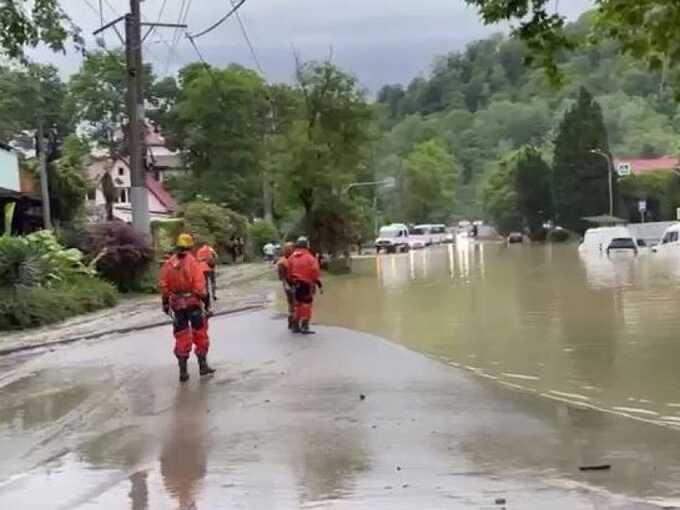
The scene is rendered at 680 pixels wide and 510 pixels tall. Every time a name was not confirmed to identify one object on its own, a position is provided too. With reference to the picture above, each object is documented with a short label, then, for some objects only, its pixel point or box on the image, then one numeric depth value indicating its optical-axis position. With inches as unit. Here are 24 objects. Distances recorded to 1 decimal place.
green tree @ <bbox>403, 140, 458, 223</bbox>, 5718.5
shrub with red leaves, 1239.5
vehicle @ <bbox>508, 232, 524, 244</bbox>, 4441.4
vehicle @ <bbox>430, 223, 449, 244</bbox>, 4367.6
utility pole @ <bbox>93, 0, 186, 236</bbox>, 1278.3
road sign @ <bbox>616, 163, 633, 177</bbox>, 3969.0
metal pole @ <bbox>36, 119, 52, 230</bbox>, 1445.6
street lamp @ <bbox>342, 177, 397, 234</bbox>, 1955.1
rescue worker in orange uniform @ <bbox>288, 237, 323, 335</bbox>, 755.4
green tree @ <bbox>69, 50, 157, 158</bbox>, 3250.5
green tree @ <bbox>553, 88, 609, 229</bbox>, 3870.6
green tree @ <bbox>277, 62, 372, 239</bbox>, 1913.1
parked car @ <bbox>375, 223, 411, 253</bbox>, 3223.4
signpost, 3555.9
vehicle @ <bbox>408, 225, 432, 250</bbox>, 3780.5
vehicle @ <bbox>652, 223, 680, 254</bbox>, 2297.0
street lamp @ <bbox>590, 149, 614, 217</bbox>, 3685.8
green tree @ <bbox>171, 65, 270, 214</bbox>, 2945.4
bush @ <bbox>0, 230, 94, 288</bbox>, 923.4
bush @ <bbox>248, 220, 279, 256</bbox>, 2539.4
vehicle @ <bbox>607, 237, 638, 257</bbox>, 2377.0
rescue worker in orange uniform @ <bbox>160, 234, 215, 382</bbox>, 553.6
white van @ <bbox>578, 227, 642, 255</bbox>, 2385.6
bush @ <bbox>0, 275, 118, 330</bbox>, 898.1
